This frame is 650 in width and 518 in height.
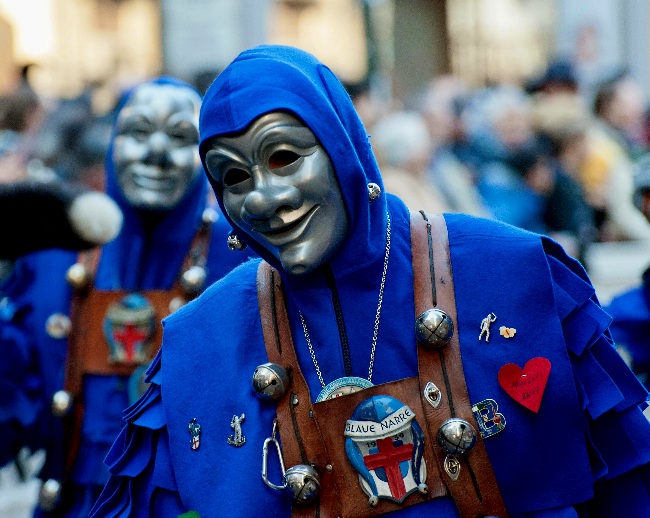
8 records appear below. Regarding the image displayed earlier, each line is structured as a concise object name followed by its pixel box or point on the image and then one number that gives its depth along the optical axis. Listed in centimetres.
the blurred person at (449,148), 1529
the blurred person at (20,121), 1583
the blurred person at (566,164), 1530
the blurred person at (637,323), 888
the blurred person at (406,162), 1395
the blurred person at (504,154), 1528
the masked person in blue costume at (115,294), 902
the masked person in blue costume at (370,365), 584
